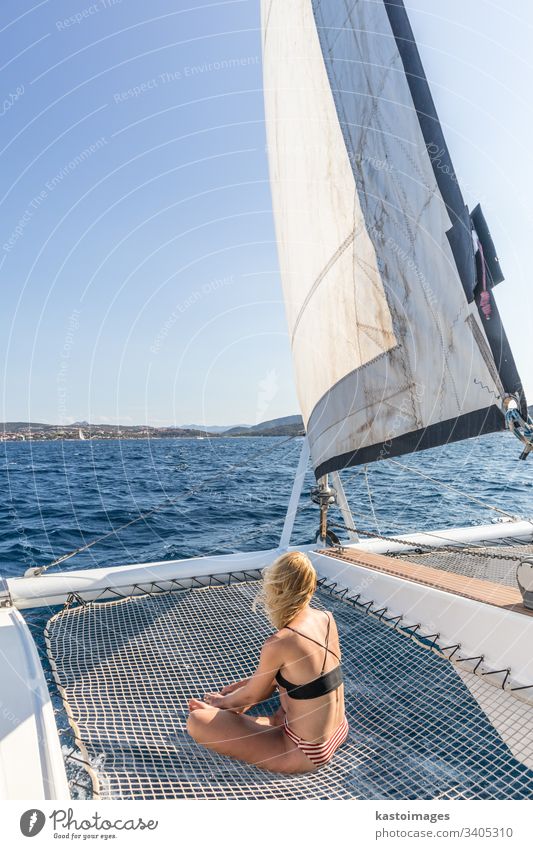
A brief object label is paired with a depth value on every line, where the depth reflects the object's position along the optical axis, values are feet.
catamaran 6.57
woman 6.59
